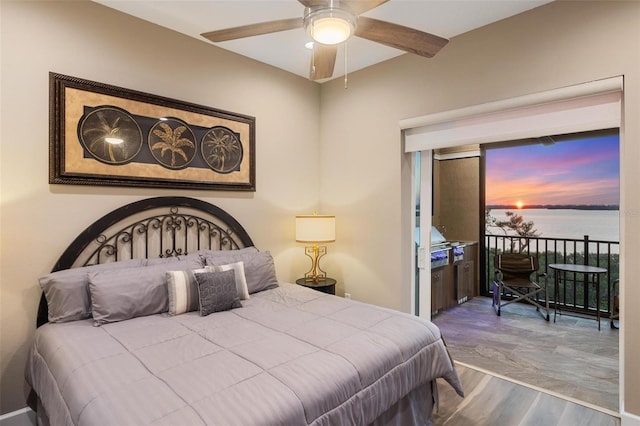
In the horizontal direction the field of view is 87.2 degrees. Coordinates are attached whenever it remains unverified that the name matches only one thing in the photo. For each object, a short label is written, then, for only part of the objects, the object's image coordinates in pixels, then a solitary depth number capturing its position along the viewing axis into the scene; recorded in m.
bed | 1.36
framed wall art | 2.40
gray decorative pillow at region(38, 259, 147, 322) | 2.14
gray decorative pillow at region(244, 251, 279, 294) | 2.94
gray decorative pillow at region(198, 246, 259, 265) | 2.85
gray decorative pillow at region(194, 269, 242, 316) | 2.39
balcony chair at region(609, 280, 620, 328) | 3.98
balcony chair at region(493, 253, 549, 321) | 4.56
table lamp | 3.57
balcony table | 4.19
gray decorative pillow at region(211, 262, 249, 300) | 2.69
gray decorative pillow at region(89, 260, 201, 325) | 2.14
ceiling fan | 1.64
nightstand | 3.51
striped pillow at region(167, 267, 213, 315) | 2.37
